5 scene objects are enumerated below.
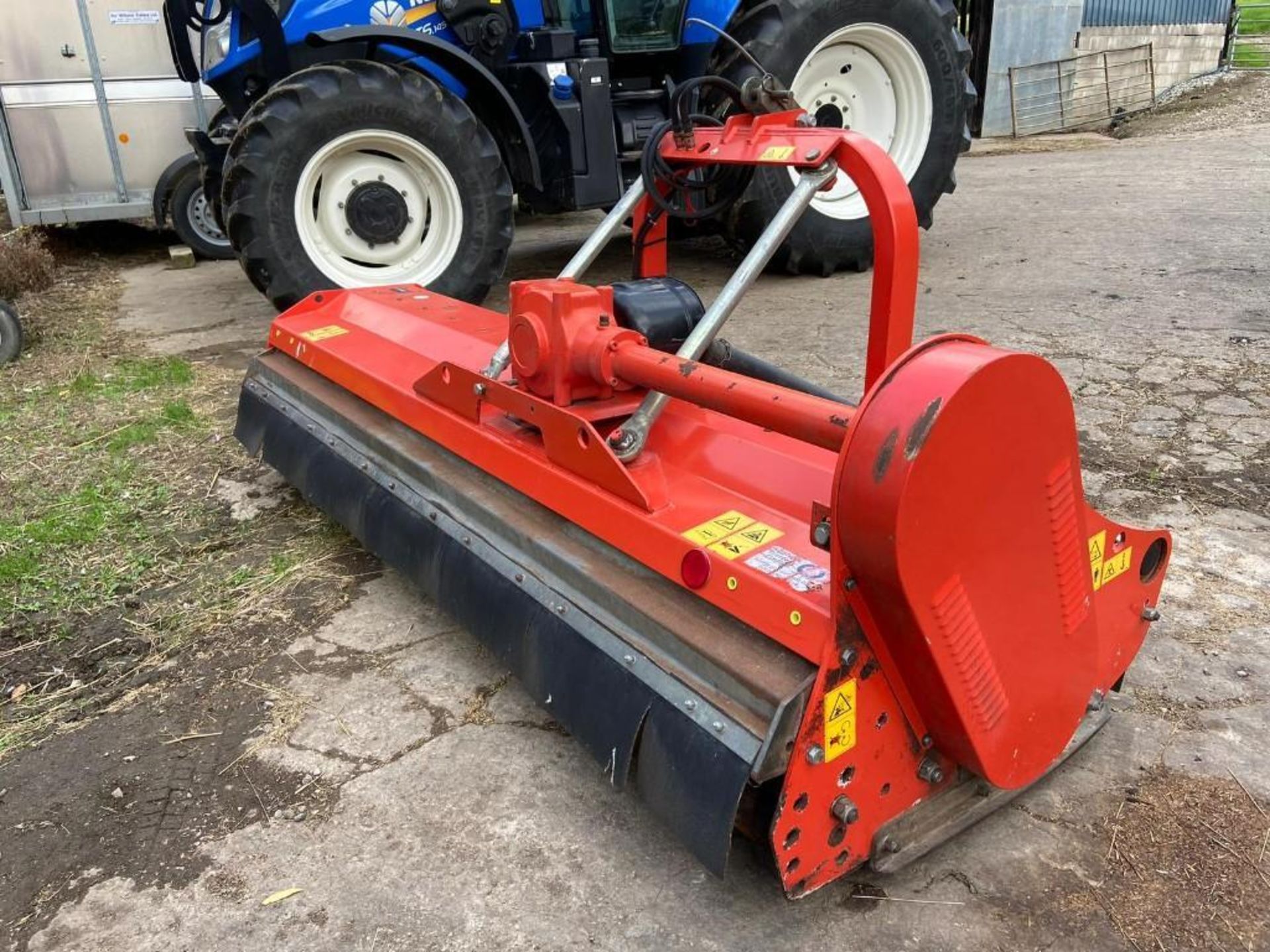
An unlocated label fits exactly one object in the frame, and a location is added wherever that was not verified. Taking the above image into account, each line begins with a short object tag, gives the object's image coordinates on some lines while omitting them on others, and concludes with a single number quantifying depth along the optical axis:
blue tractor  4.36
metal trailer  6.91
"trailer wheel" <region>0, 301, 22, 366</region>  4.79
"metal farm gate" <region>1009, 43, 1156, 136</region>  13.20
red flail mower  1.46
